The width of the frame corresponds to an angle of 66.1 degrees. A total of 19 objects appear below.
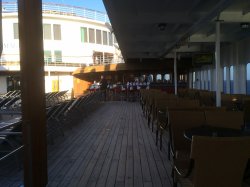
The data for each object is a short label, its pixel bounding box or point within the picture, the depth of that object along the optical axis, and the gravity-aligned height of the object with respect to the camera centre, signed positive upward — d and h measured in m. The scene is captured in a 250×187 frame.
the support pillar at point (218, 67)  3.96 +0.38
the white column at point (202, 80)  10.40 +0.30
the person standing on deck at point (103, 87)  10.96 +0.00
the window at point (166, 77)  15.11 +0.73
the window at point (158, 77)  14.99 +0.73
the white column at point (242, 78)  6.44 +0.23
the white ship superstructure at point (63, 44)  20.17 +5.17
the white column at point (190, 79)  12.93 +0.43
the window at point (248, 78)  6.27 +0.20
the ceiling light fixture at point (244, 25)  4.49 +1.40
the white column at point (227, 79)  7.43 +0.21
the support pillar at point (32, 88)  1.78 +0.01
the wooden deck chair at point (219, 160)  1.29 -0.51
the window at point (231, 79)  7.18 +0.20
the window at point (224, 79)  7.68 +0.22
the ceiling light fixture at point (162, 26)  4.75 +1.50
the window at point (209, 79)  9.31 +0.31
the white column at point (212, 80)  8.67 +0.24
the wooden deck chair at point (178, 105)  3.15 -0.32
